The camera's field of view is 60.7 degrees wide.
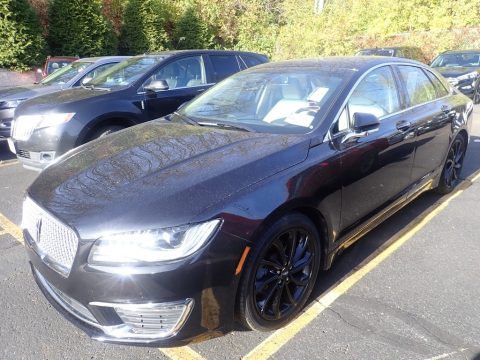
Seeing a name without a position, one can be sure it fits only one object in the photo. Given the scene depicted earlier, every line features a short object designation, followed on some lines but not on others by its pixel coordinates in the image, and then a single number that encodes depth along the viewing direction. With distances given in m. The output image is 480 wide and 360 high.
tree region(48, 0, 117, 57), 17.08
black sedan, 1.98
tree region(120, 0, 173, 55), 19.50
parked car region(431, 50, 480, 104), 11.48
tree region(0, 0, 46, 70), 14.91
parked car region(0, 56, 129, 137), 6.75
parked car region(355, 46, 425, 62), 14.59
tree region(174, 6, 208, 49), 21.97
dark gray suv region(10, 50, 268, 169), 4.93
